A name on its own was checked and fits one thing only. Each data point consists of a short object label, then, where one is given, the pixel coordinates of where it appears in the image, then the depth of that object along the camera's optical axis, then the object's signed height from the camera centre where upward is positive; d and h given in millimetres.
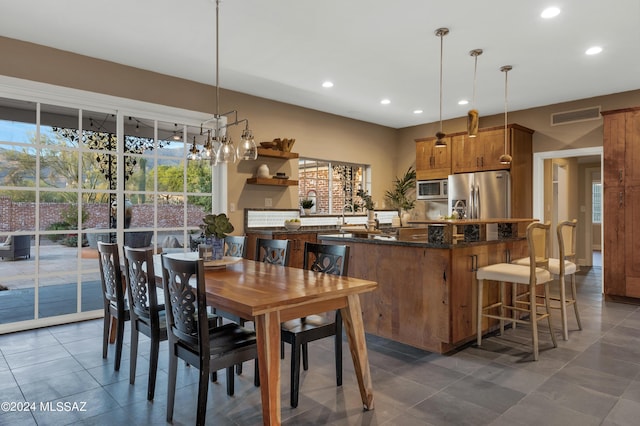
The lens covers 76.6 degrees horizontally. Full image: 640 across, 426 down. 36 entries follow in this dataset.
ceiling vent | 5588 +1395
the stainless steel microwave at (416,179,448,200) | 6668 +424
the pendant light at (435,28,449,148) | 3541 +1605
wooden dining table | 1887 -431
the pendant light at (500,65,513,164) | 4359 +1512
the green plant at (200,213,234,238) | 2887 -76
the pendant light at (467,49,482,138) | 4016 +970
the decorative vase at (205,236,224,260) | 2988 -220
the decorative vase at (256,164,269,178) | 5484 +598
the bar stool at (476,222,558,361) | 3131 -487
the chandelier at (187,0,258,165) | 2984 +491
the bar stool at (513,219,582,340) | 3447 -436
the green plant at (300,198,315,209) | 6328 +173
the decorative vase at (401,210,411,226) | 6793 -24
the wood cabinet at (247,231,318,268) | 5168 -332
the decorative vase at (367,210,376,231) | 3960 -72
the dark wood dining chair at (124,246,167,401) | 2354 -557
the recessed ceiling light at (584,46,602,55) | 3918 +1607
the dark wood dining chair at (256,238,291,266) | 3152 -286
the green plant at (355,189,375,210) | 6953 +361
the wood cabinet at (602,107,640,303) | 4870 +130
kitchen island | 3125 -537
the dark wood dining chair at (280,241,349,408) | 2338 -681
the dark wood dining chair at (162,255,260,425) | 1955 -632
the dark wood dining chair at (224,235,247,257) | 3488 -274
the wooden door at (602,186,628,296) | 4965 -322
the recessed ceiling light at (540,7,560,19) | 3160 +1600
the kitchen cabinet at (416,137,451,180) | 6594 +912
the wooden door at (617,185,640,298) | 4855 -329
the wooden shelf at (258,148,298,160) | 5429 +849
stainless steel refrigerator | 5855 +303
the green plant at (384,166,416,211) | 7445 +389
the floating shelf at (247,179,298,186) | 5417 +461
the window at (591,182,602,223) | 10242 +279
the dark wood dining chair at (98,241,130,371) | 2785 -526
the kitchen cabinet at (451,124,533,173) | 5859 +991
